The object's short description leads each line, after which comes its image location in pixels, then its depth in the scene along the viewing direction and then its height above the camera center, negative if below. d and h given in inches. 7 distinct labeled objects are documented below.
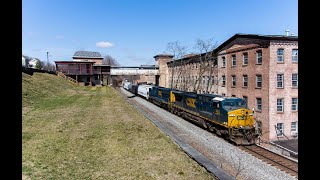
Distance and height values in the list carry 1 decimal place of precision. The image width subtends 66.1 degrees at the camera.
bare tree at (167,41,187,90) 2322.0 +144.4
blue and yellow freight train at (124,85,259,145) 767.1 -108.2
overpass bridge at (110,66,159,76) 2704.2 +154.7
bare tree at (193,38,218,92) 1752.0 +133.4
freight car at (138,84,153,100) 1850.1 -46.6
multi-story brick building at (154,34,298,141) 1225.4 +35.6
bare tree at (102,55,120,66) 6889.8 +717.5
